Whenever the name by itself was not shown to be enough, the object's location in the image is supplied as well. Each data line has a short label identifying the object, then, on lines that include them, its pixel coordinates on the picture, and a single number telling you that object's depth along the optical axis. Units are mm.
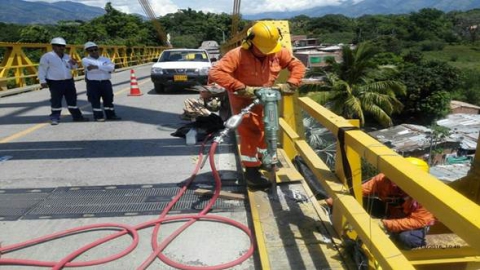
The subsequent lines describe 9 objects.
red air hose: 3121
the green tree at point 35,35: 58062
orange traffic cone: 12388
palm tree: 36766
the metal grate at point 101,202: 4059
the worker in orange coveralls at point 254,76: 3773
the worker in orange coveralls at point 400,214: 3684
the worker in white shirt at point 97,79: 8047
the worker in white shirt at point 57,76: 7824
